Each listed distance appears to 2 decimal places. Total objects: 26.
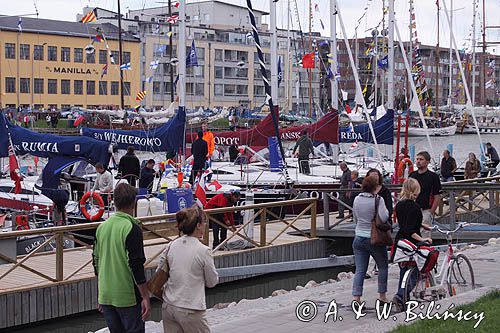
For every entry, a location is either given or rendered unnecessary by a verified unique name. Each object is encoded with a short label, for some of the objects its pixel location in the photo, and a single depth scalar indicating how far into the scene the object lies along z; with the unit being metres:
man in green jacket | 7.68
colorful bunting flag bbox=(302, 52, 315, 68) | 36.69
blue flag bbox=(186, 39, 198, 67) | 37.30
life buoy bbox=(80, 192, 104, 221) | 19.28
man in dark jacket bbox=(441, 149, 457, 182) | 26.77
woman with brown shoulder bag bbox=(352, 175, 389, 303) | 11.05
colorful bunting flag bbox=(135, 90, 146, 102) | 44.13
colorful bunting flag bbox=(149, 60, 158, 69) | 45.62
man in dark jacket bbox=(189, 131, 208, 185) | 23.30
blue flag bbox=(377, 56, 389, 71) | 41.48
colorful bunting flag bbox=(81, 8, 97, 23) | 33.46
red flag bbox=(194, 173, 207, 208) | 21.07
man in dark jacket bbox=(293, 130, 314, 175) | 30.39
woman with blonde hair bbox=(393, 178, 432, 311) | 10.94
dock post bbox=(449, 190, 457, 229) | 20.03
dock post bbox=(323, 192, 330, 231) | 20.98
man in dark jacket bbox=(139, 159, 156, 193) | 23.16
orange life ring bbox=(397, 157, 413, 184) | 23.01
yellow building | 86.62
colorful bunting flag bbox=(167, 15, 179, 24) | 39.31
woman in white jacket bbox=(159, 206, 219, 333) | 7.63
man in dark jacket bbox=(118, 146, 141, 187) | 22.66
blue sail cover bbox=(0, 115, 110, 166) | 22.44
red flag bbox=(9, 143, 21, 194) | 22.25
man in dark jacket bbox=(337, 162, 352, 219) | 22.75
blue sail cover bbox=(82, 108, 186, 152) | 23.75
